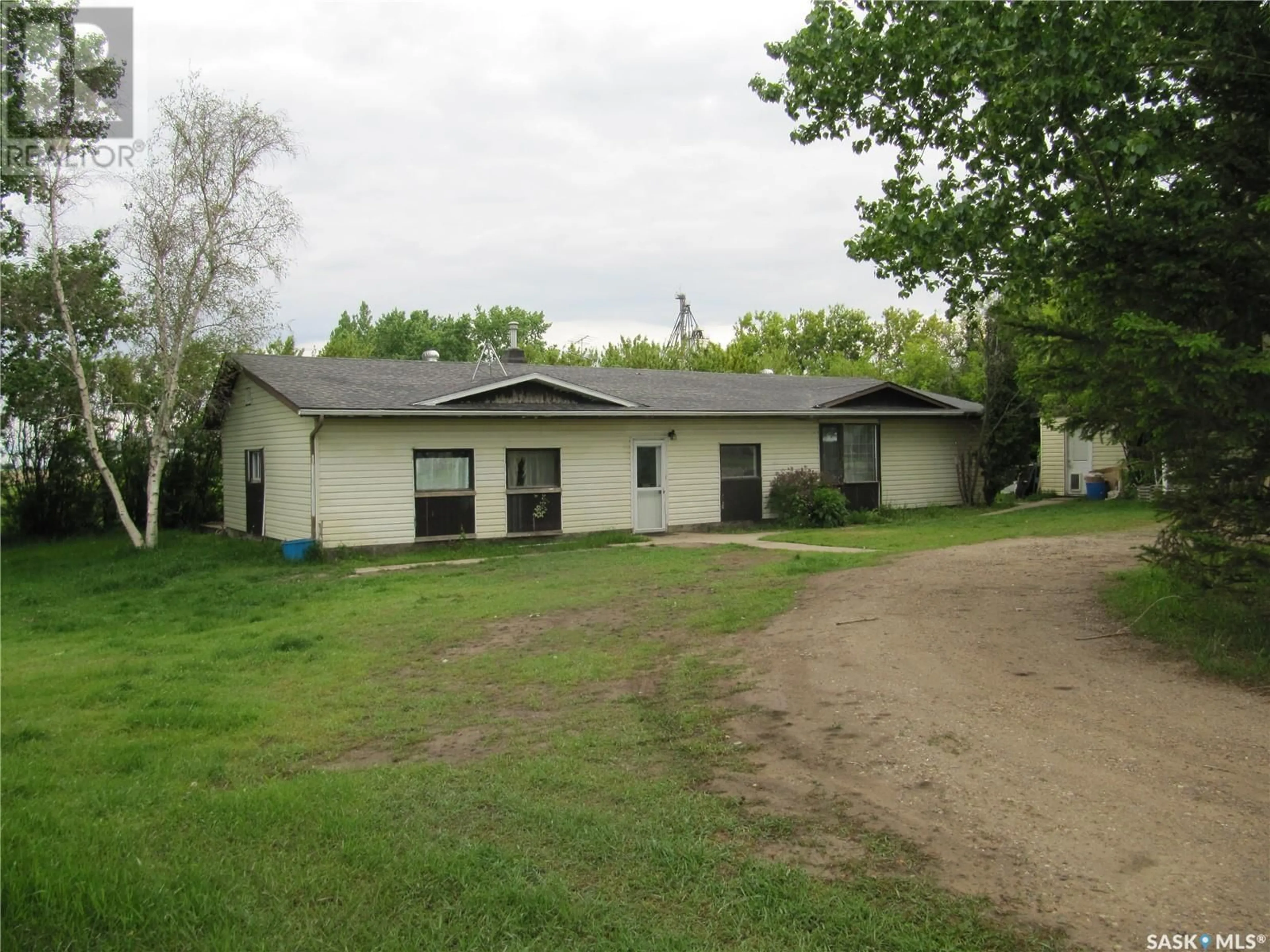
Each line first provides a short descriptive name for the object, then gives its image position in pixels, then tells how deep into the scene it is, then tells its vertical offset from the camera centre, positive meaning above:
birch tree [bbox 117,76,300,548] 17.73 +4.68
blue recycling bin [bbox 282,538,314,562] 16.45 -0.95
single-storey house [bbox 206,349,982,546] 17.16 +0.83
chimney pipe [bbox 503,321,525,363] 23.80 +3.27
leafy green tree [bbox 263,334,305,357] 42.62 +6.51
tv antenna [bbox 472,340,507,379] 21.84 +3.28
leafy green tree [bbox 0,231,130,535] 18.56 +2.47
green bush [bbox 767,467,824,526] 20.84 -0.24
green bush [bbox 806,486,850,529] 20.77 -0.56
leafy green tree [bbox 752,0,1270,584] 6.60 +1.96
